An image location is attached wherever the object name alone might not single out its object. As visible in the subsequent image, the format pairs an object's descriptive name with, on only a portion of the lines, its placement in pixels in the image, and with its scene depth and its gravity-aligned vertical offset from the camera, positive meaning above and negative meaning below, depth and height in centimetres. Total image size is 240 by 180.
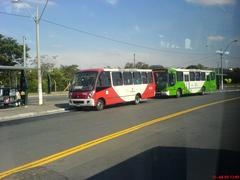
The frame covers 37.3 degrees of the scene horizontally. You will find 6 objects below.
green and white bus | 2988 +6
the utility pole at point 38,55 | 2332 +184
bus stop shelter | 2247 -17
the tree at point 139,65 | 8635 +429
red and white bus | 2052 -31
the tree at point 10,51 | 5066 +469
